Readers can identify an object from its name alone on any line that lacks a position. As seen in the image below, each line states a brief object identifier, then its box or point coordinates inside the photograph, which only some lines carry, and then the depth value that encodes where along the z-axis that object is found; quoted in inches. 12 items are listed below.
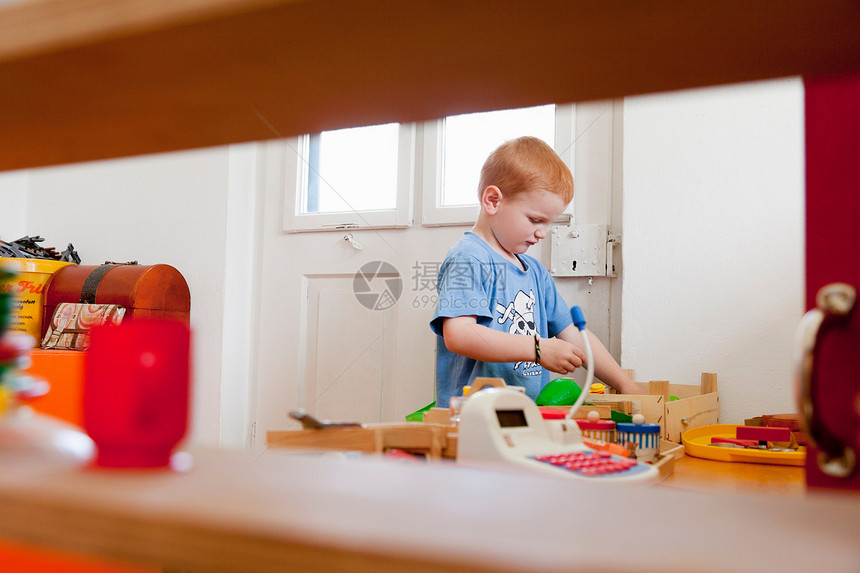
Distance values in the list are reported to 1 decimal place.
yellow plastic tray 31.2
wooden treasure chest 68.8
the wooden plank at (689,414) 36.9
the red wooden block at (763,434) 34.4
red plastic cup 12.2
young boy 46.2
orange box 38.8
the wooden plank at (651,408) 36.1
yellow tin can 71.3
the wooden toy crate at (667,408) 35.9
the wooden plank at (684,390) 50.2
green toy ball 36.5
